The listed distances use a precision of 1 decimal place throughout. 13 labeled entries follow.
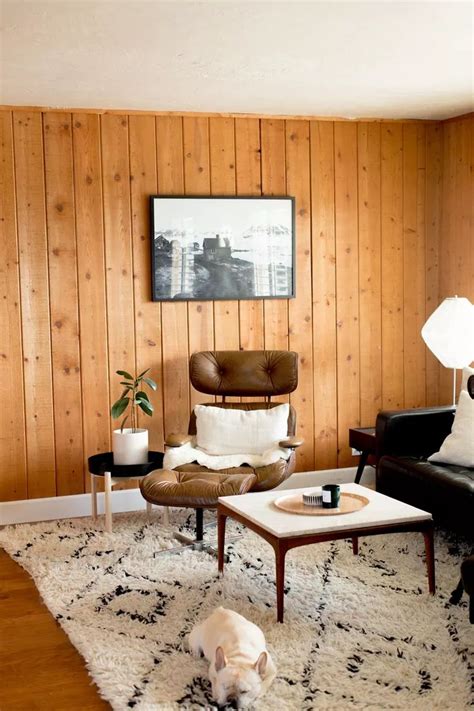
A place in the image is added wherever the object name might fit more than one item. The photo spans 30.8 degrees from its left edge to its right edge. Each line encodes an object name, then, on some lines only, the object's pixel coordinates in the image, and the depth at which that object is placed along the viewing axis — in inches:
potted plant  183.8
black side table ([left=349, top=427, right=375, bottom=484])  198.2
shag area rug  110.6
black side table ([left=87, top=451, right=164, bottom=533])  179.9
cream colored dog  104.2
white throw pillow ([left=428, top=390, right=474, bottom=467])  166.6
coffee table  129.4
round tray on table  138.2
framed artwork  199.5
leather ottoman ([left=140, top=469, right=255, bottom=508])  157.1
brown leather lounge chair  170.6
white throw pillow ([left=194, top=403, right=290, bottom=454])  185.8
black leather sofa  154.3
